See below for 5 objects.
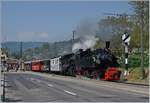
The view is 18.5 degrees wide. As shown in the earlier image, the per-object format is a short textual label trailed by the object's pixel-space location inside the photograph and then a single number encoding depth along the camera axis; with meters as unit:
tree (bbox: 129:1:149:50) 59.91
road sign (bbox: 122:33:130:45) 57.61
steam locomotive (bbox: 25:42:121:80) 45.67
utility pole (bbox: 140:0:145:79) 46.09
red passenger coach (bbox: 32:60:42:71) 101.78
